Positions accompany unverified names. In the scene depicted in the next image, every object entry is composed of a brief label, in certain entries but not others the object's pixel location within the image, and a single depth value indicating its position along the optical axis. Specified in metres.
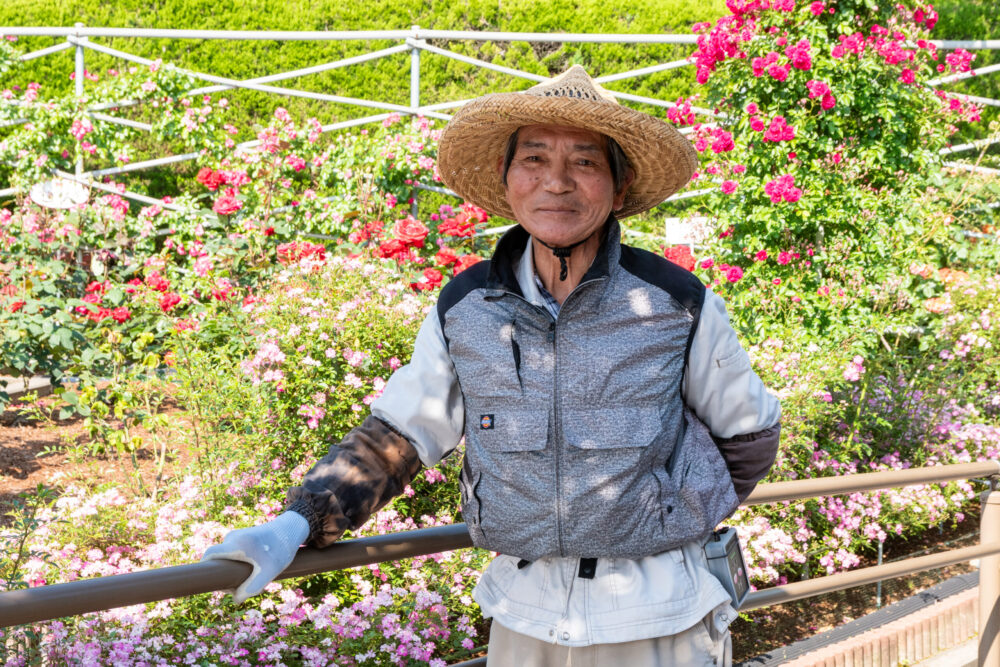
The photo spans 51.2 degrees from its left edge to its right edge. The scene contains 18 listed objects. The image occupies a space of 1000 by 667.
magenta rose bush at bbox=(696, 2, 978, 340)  4.88
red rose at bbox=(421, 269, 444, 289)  4.53
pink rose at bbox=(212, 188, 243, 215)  5.69
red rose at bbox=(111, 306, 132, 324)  5.06
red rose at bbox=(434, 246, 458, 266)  4.95
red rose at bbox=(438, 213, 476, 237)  5.53
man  1.60
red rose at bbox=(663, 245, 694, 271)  4.87
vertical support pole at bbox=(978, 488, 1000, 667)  2.97
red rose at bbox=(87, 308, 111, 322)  5.38
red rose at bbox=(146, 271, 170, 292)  4.95
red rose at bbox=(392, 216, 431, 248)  4.67
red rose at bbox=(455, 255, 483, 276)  4.91
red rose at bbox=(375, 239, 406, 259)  4.66
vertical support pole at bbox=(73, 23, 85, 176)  7.05
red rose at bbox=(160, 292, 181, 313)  4.58
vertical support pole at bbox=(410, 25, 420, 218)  7.23
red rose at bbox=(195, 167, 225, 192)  6.04
